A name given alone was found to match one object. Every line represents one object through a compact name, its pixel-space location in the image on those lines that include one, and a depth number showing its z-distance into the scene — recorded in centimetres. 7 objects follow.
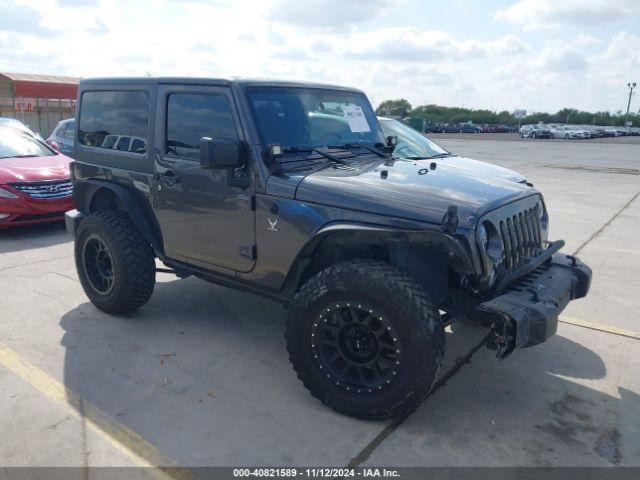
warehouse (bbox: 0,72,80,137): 2523
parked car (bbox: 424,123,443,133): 5539
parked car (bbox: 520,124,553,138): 4753
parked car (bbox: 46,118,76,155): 1127
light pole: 7894
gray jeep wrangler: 297
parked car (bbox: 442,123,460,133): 5516
